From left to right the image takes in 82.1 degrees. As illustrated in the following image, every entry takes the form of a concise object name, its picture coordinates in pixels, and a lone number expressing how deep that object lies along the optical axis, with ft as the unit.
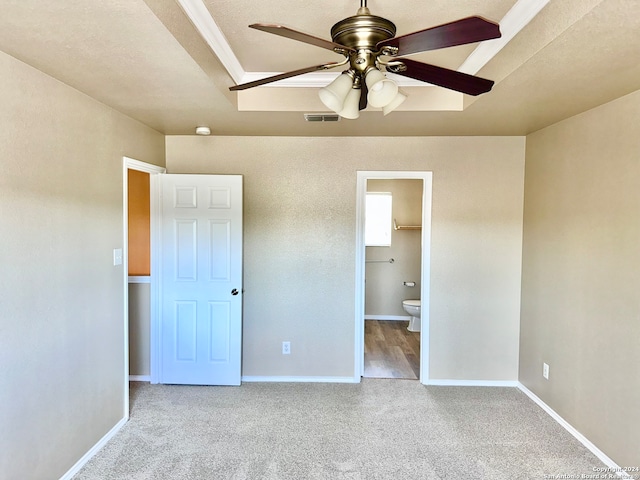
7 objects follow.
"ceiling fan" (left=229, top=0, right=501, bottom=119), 3.61
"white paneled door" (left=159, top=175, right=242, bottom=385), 10.82
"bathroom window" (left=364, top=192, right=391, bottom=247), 18.43
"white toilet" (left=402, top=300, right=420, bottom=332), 16.12
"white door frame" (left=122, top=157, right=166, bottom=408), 9.14
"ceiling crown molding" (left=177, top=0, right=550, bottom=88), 5.52
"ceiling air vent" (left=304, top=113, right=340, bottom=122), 8.76
